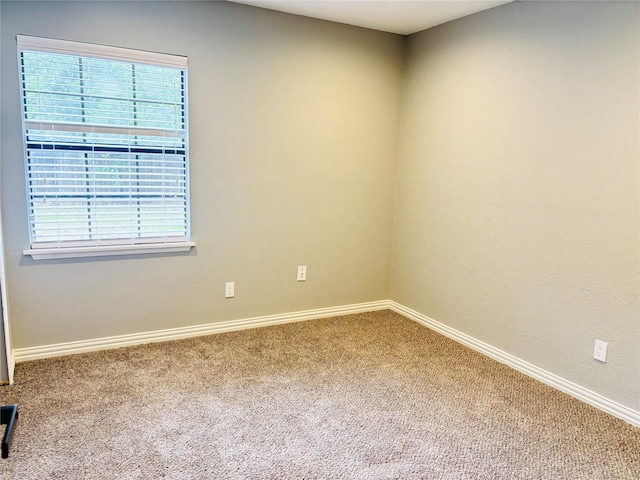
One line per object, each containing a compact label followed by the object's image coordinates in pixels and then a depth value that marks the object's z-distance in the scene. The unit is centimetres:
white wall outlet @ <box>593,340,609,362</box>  238
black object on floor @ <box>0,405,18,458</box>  186
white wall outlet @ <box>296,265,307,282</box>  353
